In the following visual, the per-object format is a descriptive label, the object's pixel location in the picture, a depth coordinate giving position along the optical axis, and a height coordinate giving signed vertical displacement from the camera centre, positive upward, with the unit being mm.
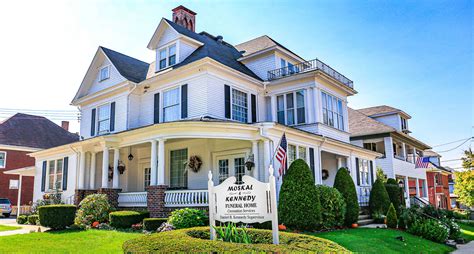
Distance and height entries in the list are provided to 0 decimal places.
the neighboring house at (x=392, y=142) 28391 +3279
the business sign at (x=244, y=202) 6625 -320
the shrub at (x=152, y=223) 13219 -1289
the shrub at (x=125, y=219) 14094 -1205
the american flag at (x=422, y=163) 26859 +1391
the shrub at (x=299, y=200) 12555 -537
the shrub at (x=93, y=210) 15211 -958
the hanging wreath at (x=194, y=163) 17469 +1020
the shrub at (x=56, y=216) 13820 -1042
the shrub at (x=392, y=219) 15273 -1452
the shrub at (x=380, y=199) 18625 -789
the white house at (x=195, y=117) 14906 +3351
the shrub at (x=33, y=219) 17328 -1453
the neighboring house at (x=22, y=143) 31094 +3896
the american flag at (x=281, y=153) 13917 +1141
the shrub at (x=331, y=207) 13812 -858
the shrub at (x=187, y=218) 12453 -1095
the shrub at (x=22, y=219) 18562 -1530
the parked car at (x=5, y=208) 25203 -1343
